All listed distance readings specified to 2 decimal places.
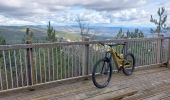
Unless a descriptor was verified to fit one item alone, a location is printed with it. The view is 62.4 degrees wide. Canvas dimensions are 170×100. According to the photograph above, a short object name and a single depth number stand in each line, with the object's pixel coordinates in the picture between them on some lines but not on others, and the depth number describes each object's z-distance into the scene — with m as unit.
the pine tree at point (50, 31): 9.62
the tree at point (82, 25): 6.68
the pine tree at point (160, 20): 9.48
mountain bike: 2.96
